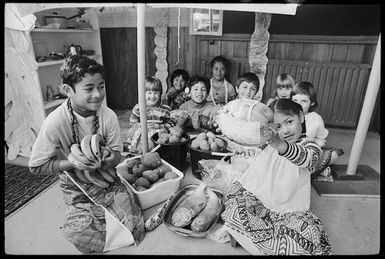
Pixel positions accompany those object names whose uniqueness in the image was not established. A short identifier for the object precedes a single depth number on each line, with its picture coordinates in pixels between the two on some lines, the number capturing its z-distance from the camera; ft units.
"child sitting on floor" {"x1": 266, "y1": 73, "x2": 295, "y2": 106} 8.31
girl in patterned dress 4.08
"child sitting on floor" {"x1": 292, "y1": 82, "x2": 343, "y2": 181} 7.00
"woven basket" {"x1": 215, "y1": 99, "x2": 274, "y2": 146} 3.80
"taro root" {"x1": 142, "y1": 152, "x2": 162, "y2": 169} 6.16
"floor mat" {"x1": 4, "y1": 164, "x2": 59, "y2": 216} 5.84
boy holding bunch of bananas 4.19
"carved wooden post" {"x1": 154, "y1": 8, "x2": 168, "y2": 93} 11.69
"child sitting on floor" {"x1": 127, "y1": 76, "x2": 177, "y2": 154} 7.84
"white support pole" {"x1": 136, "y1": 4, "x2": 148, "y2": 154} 5.51
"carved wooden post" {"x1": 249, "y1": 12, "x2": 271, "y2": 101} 10.40
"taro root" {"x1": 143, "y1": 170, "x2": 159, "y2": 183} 5.84
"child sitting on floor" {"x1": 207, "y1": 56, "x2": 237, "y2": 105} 9.57
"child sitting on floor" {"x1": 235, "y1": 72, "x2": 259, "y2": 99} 8.24
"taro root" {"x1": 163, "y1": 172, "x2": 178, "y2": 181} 5.93
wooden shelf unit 9.33
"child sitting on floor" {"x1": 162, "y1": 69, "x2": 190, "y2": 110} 9.93
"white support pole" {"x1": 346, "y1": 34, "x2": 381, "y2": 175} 6.08
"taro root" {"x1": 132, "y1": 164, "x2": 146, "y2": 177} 6.00
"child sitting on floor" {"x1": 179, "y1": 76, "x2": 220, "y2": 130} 8.56
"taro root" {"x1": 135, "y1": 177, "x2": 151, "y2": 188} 5.67
